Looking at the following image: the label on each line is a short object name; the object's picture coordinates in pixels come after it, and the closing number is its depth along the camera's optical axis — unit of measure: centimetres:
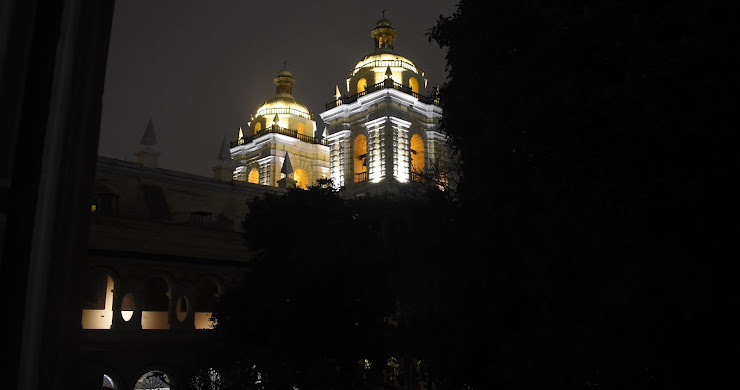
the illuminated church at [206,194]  2005
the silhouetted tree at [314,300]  1600
